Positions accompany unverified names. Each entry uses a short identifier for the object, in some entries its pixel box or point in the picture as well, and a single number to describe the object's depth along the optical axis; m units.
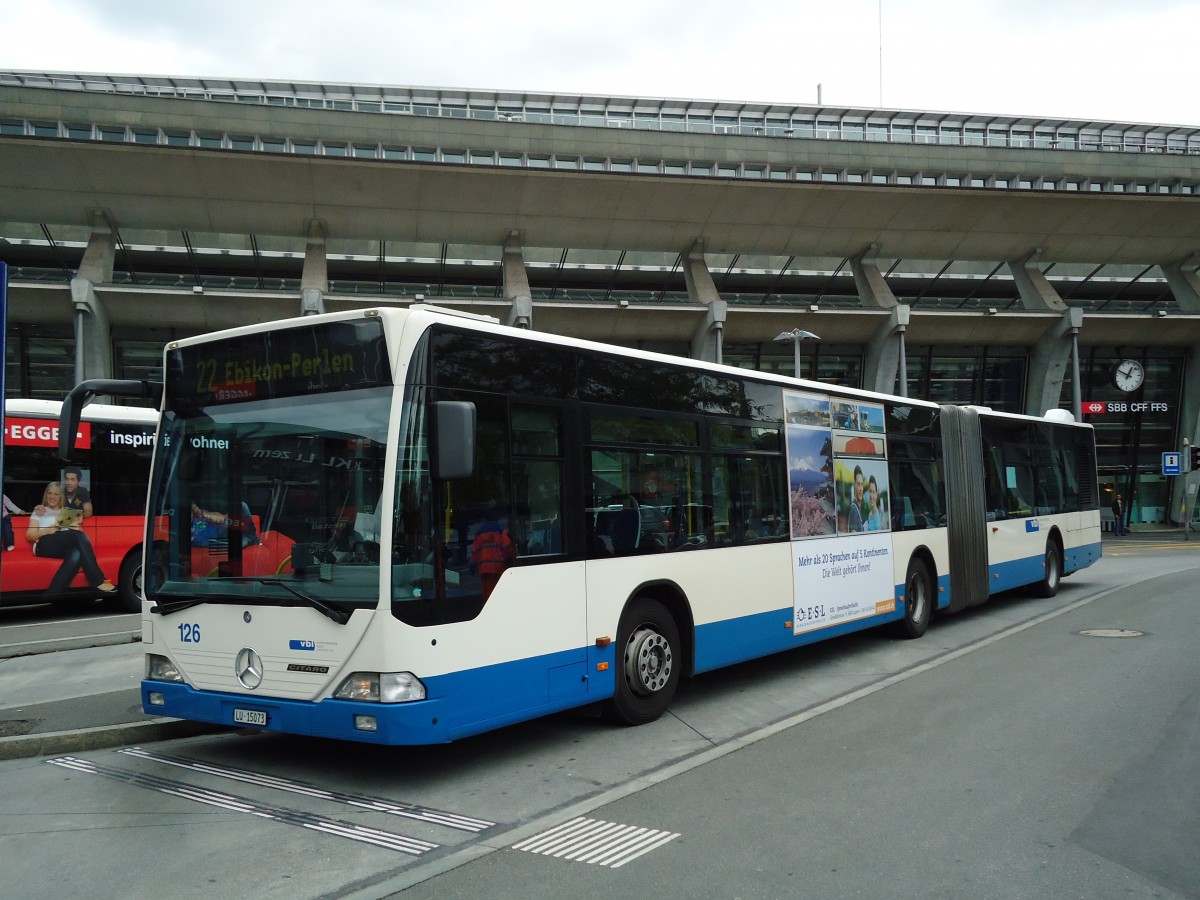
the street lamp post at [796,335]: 23.66
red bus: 15.28
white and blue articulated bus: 6.07
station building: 28.75
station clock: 42.91
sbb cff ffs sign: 43.31
